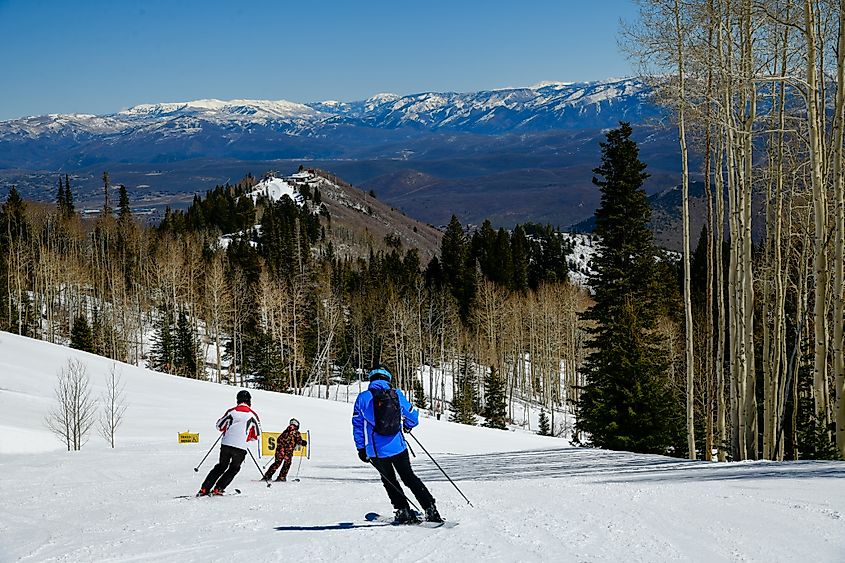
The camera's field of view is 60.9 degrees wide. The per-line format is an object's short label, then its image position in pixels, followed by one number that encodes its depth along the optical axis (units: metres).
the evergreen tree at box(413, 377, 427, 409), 55.00
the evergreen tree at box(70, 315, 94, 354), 58.78
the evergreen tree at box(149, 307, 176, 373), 59.34
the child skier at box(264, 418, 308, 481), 14.36
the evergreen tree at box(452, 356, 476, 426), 46.41
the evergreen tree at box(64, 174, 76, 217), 104.00
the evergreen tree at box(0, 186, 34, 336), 65.75
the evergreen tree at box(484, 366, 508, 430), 48.88
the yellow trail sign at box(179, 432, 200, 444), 23.29
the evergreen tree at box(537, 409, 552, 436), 46.63
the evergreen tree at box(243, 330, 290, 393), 56.56
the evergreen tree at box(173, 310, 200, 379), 59.81
